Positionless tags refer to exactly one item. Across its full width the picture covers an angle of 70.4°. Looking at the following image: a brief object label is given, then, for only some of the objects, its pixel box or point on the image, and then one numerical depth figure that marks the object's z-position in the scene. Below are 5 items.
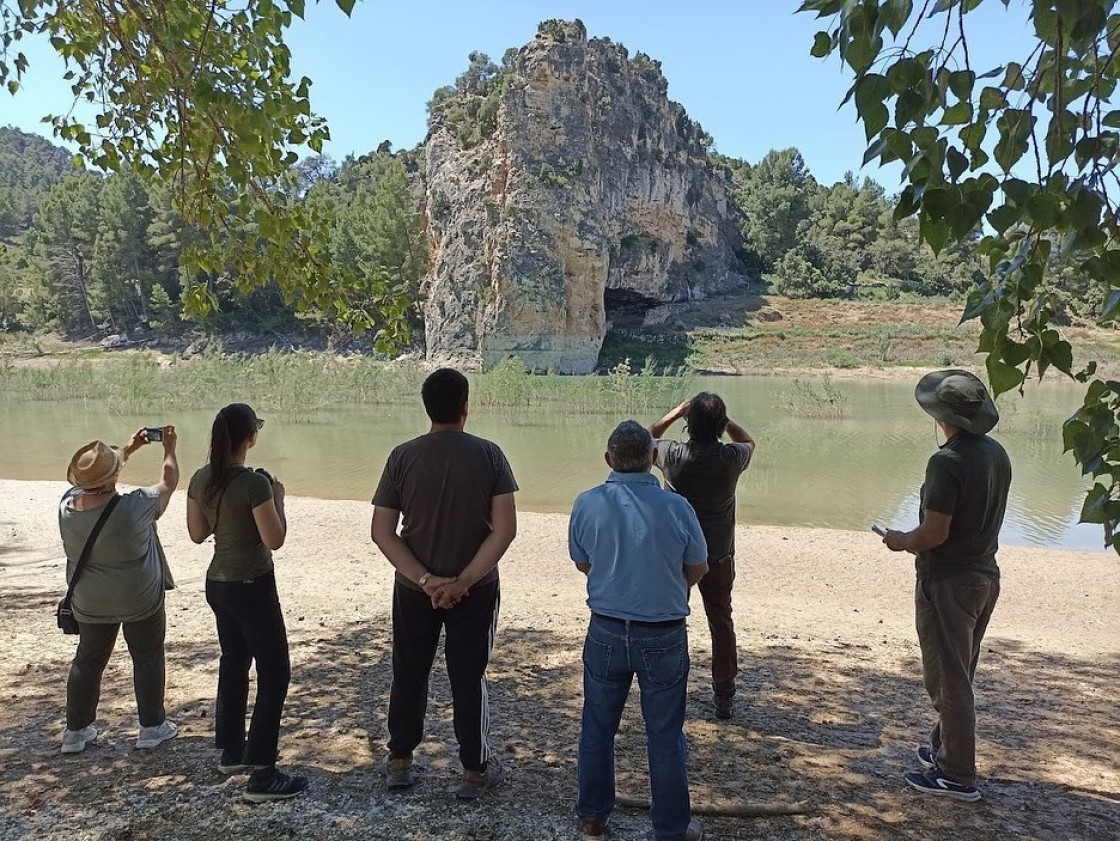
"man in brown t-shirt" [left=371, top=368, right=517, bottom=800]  2.71
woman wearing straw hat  2.99
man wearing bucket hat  2.81
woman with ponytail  2.79
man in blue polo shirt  2.44
